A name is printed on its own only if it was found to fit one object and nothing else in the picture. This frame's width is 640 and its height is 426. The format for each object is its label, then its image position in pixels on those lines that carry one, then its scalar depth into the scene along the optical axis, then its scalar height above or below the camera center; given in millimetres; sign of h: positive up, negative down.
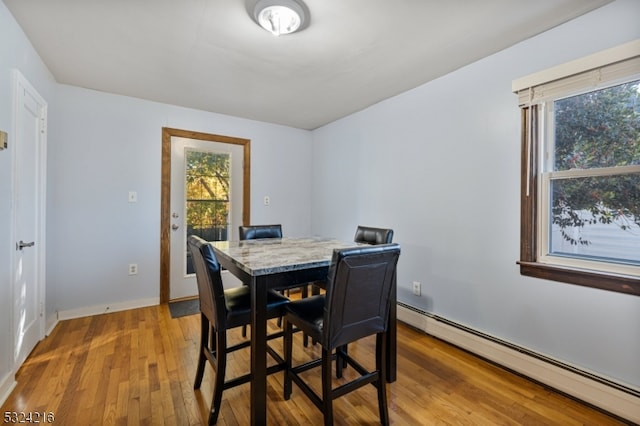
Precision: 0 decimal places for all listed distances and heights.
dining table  1426 -341
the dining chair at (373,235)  2285 -189
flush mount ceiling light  1655 +1158
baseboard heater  1617 -1010
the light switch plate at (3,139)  1693 +415
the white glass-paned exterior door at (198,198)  3457 +165
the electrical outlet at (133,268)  3203 -622
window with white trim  1659 +260
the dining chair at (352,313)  1354 -516
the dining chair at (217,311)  1505 -550
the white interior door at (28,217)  1953 -43
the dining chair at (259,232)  2697 -194
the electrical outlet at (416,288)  2795 -715
